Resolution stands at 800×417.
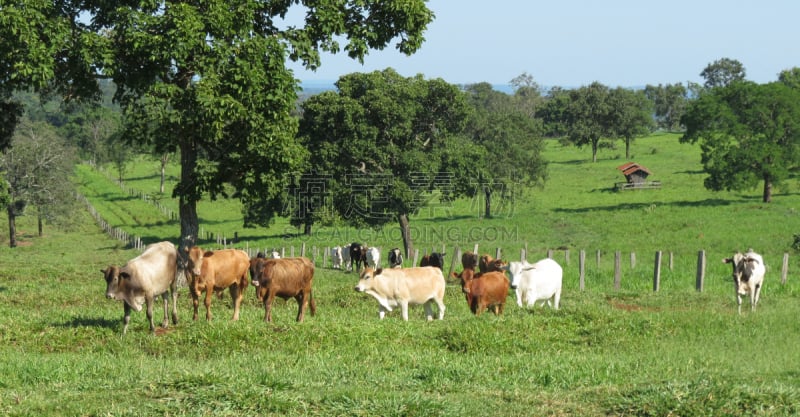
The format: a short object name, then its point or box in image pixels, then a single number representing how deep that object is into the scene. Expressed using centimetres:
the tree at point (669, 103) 15412
